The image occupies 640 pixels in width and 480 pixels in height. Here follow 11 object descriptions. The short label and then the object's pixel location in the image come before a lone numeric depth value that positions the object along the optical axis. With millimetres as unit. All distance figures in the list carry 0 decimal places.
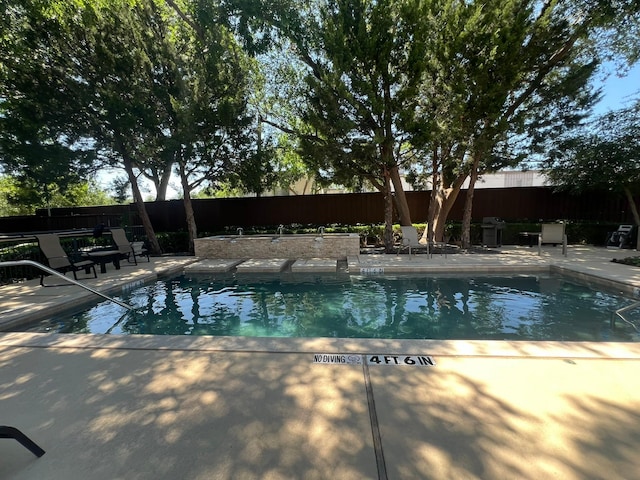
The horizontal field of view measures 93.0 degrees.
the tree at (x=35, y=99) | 8688
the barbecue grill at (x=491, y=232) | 11102
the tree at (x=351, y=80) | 8359
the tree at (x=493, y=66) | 8081
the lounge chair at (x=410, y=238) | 9219
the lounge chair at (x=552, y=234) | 9703
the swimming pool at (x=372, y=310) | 4547
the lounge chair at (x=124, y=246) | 8945
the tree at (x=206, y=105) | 9586
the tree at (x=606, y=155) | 9312
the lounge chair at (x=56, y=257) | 6773
